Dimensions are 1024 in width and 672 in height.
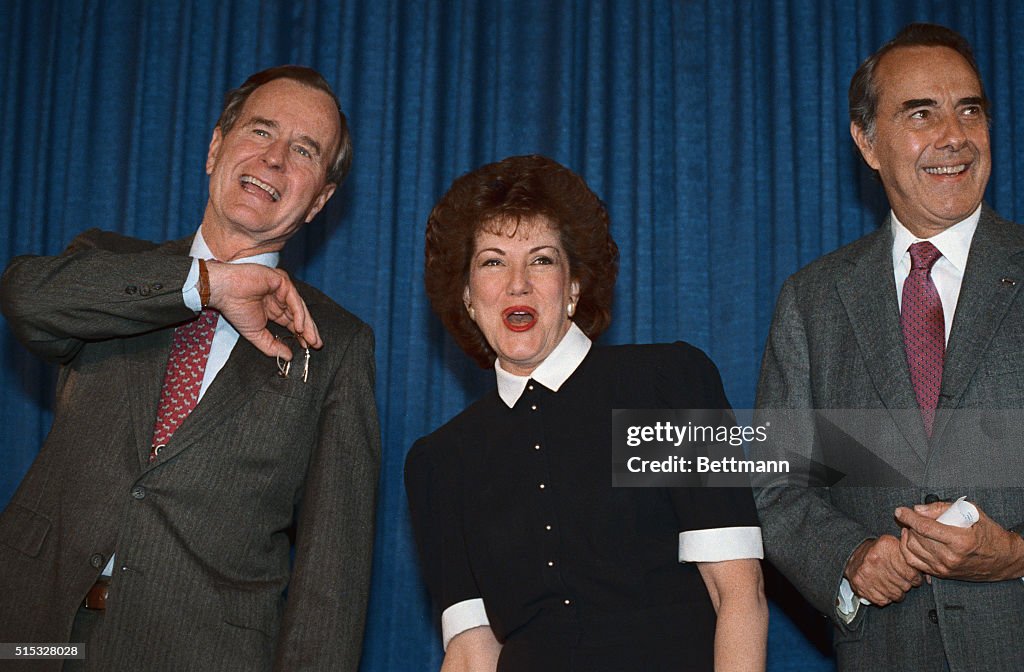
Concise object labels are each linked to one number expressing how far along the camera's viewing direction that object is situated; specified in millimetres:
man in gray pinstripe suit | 2154
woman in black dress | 2113
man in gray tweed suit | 2150
